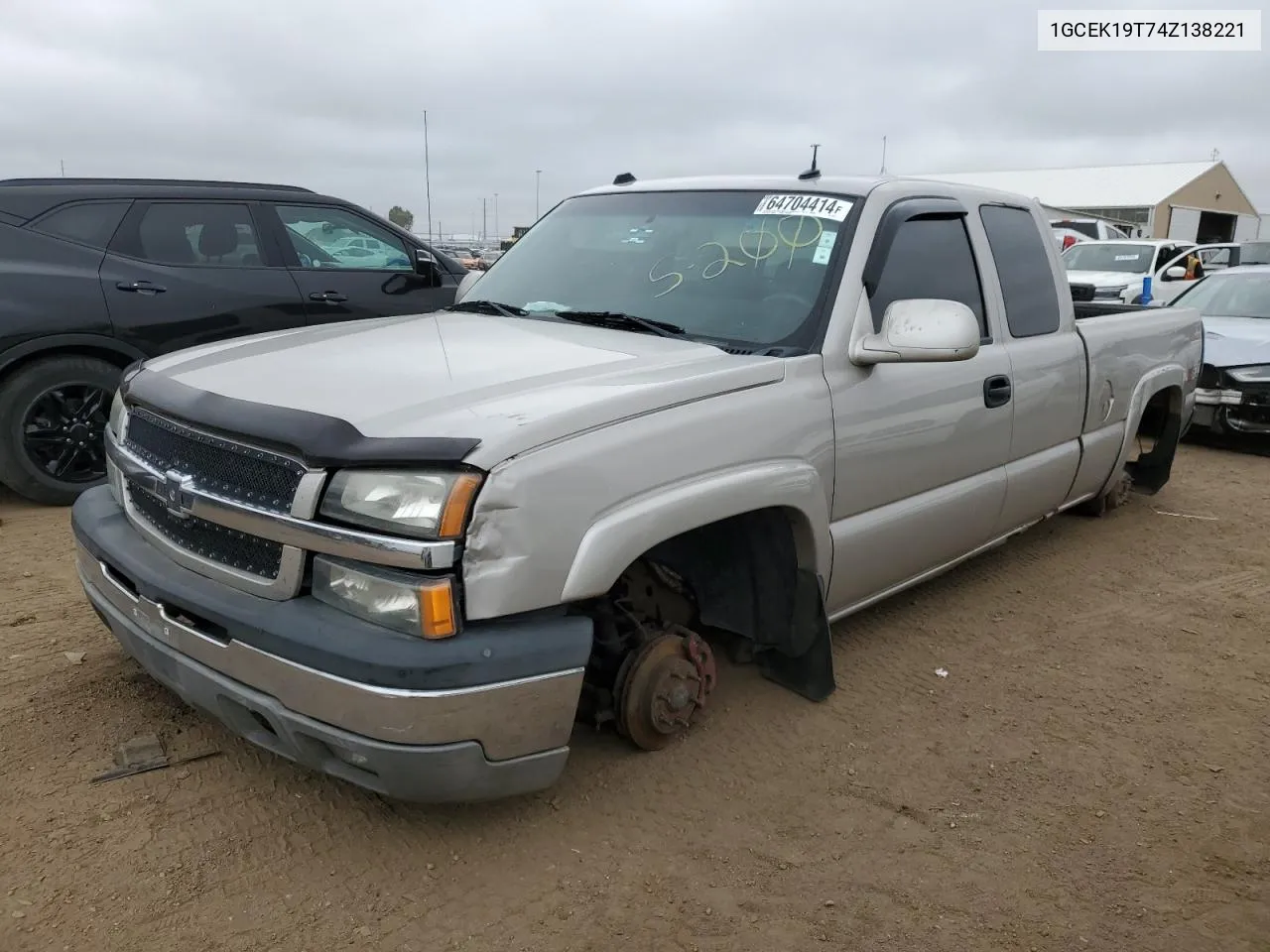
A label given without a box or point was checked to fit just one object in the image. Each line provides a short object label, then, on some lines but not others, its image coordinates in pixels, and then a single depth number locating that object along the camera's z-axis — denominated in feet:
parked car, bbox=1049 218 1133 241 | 84.12
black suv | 17.71
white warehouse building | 137.39
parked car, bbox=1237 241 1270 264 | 64.03
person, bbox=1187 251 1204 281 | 50.37
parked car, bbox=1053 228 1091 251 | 70.54
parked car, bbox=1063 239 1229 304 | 49.98
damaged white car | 25.52
